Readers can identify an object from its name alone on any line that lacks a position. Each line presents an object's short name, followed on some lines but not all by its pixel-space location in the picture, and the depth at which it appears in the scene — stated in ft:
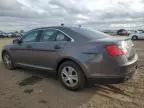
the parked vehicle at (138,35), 50.16
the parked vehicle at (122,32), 72.83
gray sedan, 7.46
